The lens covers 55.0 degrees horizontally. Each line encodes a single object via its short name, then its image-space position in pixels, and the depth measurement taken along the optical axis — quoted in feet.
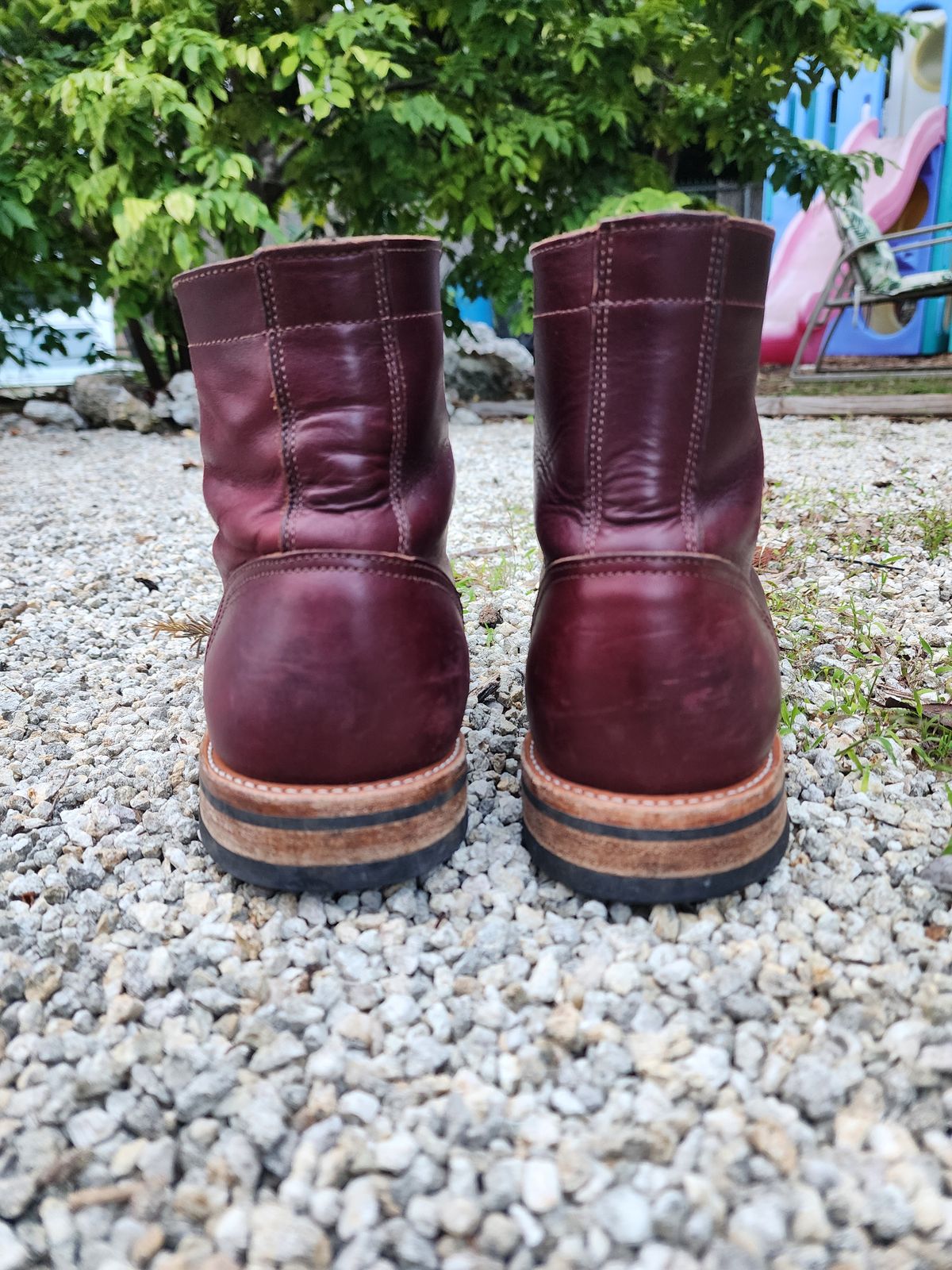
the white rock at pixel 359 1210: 0.54
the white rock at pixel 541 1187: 0.56
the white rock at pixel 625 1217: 0.53
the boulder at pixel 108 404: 4.45
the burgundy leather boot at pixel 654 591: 0.78
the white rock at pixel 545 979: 0.73
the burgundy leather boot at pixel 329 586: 0.79
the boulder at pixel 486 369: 4.92
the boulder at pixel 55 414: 4.53
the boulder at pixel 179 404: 4.41
